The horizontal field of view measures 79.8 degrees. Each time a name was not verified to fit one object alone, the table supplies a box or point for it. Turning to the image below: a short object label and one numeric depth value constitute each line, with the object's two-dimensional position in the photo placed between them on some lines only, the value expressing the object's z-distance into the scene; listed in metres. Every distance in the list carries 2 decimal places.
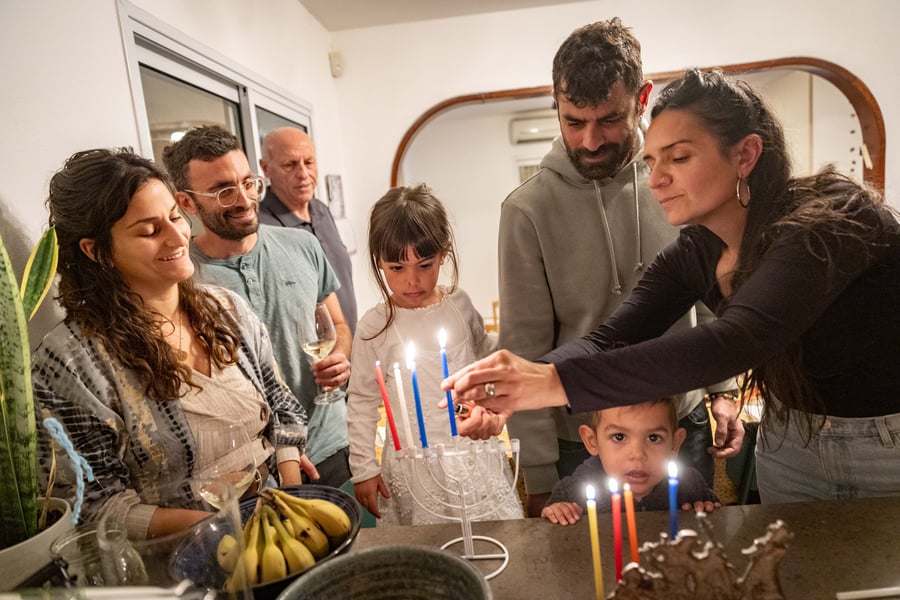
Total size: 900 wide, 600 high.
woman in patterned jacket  1.16
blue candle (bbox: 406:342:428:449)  0.97
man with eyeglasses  1.90
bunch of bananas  0.81
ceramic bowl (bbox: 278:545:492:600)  0.73
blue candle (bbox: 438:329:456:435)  0.95
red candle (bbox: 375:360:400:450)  0.95
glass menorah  1.53
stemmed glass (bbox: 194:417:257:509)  1.26
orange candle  0.76
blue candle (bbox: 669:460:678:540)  0.74
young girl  1.63
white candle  0.94
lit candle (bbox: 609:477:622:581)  0.79
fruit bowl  0.70
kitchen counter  0.86
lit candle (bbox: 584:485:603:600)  0.77
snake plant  0.93
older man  2.81
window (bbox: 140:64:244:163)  2.16
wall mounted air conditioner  7.43
